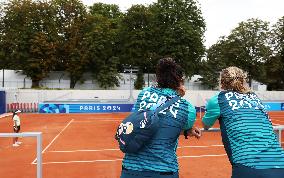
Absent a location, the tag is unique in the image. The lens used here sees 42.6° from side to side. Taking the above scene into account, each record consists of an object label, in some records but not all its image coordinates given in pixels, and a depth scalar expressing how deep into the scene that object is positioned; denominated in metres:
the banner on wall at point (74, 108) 37.81
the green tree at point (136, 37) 56.41
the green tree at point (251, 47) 61.25
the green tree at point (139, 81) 57.89
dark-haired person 3.03
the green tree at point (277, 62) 62.03
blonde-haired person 3.10
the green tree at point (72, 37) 56.47
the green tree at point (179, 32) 55.22
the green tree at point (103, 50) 56.31
